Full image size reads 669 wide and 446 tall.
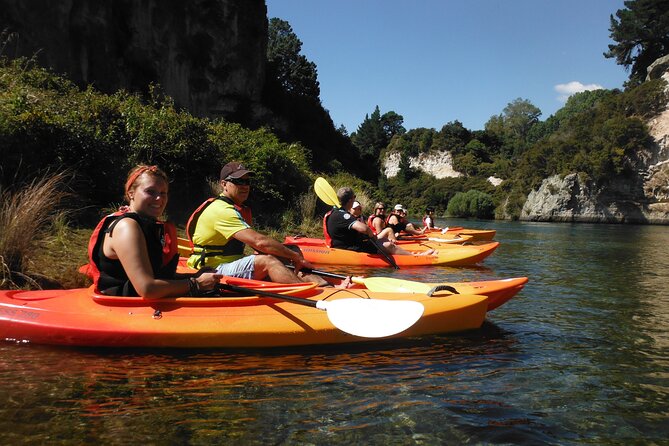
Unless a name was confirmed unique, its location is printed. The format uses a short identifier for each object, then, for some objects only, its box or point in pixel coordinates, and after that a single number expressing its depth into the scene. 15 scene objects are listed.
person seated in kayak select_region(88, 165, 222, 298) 3.55
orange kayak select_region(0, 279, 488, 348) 3.93
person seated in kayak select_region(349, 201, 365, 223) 10.38
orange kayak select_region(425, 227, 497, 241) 14.61
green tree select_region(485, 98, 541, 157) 105.88
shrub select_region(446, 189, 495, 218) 56.56
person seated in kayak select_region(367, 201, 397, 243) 10.95
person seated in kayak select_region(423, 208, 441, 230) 16.46
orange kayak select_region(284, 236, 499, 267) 9.52
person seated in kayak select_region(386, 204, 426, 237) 12.35
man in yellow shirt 4.66
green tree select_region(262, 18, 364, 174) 32.72
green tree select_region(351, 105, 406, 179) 103.38
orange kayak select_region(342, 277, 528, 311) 4.99
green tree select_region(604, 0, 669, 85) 52.72
